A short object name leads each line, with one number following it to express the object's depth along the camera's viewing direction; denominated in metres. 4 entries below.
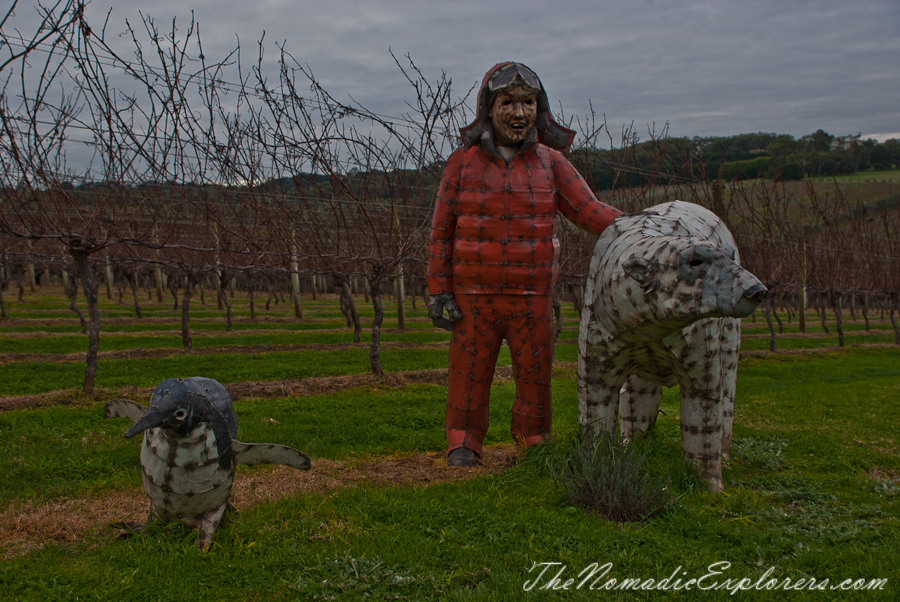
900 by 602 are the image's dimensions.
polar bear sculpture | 2.60
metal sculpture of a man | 3.98
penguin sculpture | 2.62
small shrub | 3.24
